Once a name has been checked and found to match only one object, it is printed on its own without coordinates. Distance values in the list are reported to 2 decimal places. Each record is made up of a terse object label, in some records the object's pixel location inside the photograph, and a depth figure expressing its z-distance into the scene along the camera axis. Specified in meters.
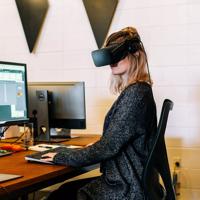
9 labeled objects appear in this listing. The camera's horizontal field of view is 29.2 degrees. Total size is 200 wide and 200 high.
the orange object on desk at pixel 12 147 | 2.06
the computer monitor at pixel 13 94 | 2.09
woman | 1.62
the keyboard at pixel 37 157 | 1.74
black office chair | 1.55
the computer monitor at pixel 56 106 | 2.46
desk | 1.38
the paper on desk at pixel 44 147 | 2.08
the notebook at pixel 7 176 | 1.42
